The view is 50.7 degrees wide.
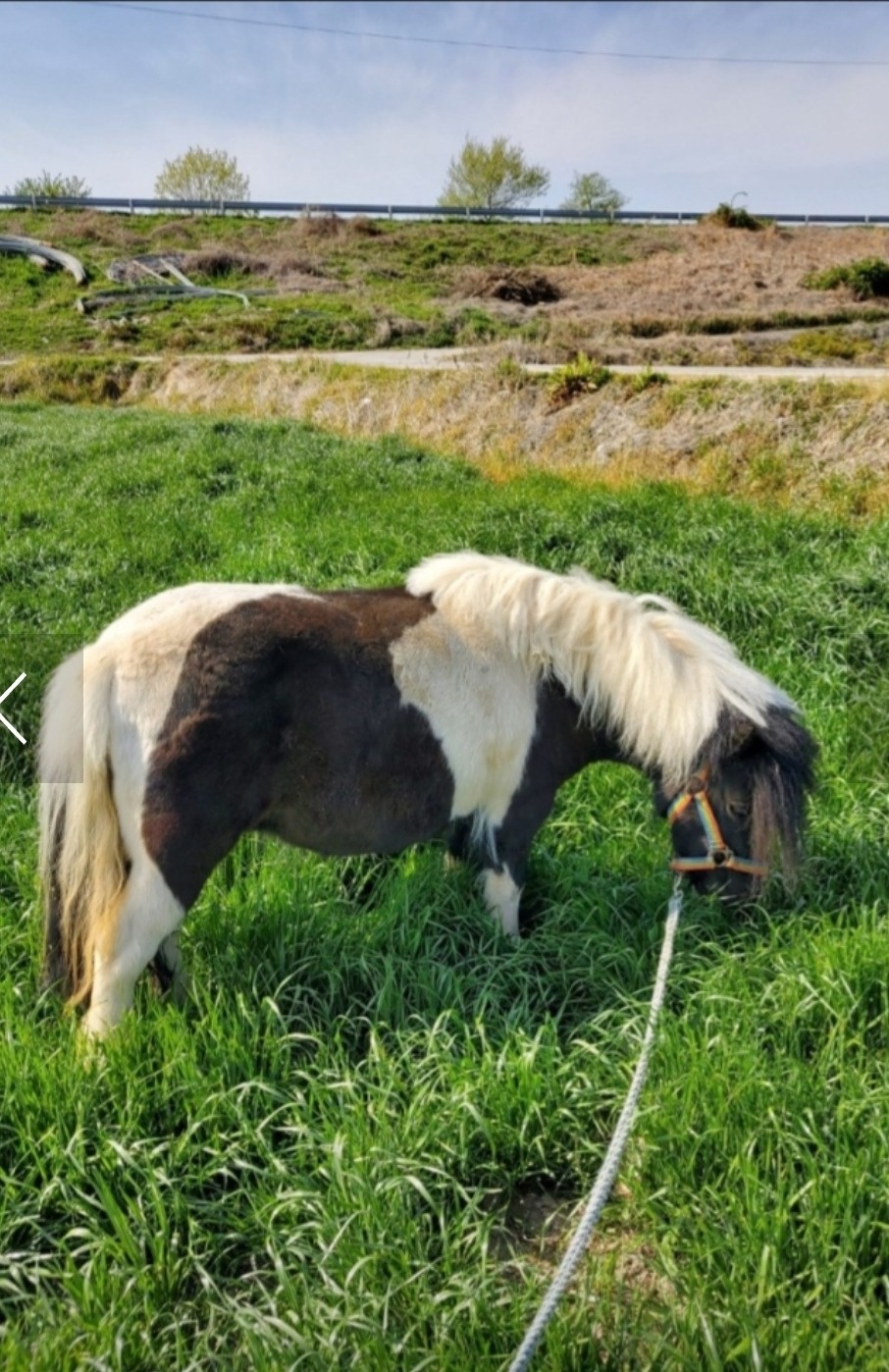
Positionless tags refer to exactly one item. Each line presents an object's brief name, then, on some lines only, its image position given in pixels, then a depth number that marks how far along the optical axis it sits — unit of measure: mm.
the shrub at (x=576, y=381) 12227
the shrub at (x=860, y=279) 23641
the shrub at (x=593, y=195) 57656
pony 2609
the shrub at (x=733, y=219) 36969
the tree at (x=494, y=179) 58344
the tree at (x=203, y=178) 57875
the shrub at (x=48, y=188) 52094
